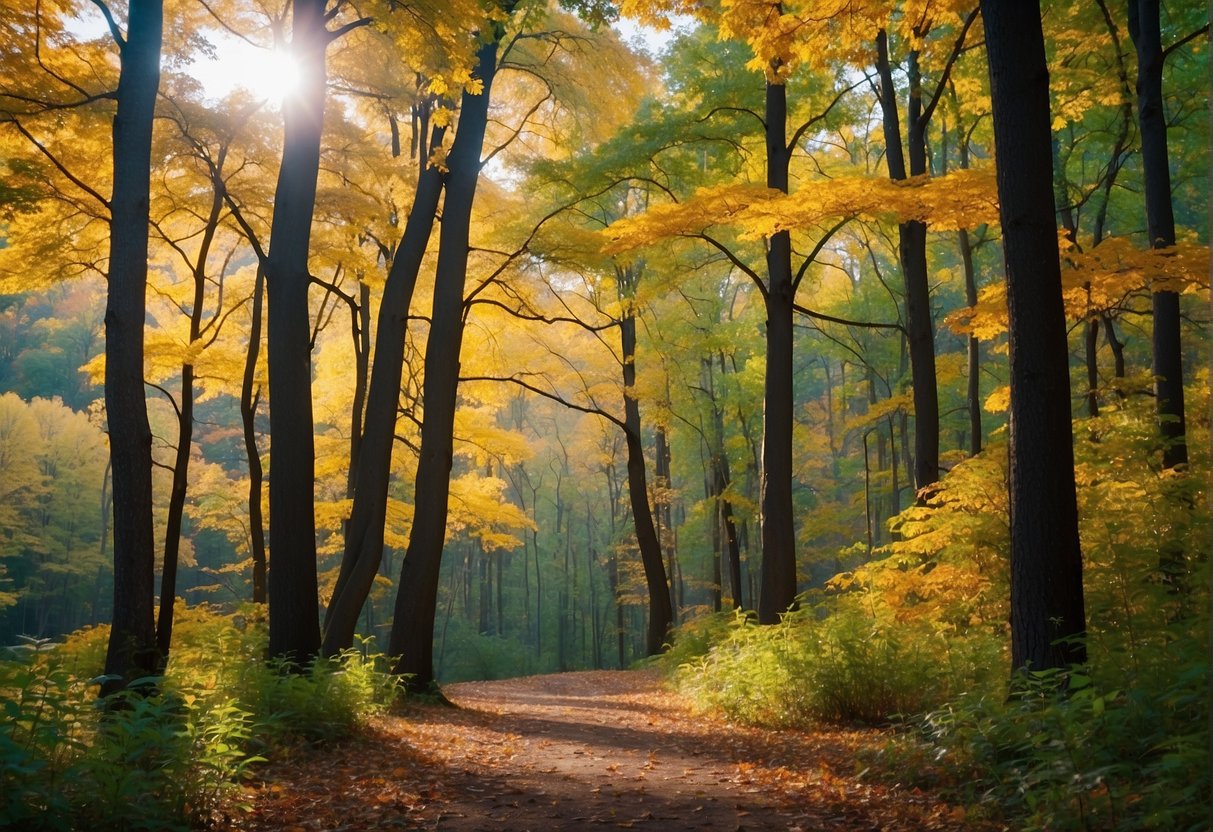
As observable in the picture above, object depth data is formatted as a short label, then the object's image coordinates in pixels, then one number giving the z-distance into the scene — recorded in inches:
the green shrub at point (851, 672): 267.3
